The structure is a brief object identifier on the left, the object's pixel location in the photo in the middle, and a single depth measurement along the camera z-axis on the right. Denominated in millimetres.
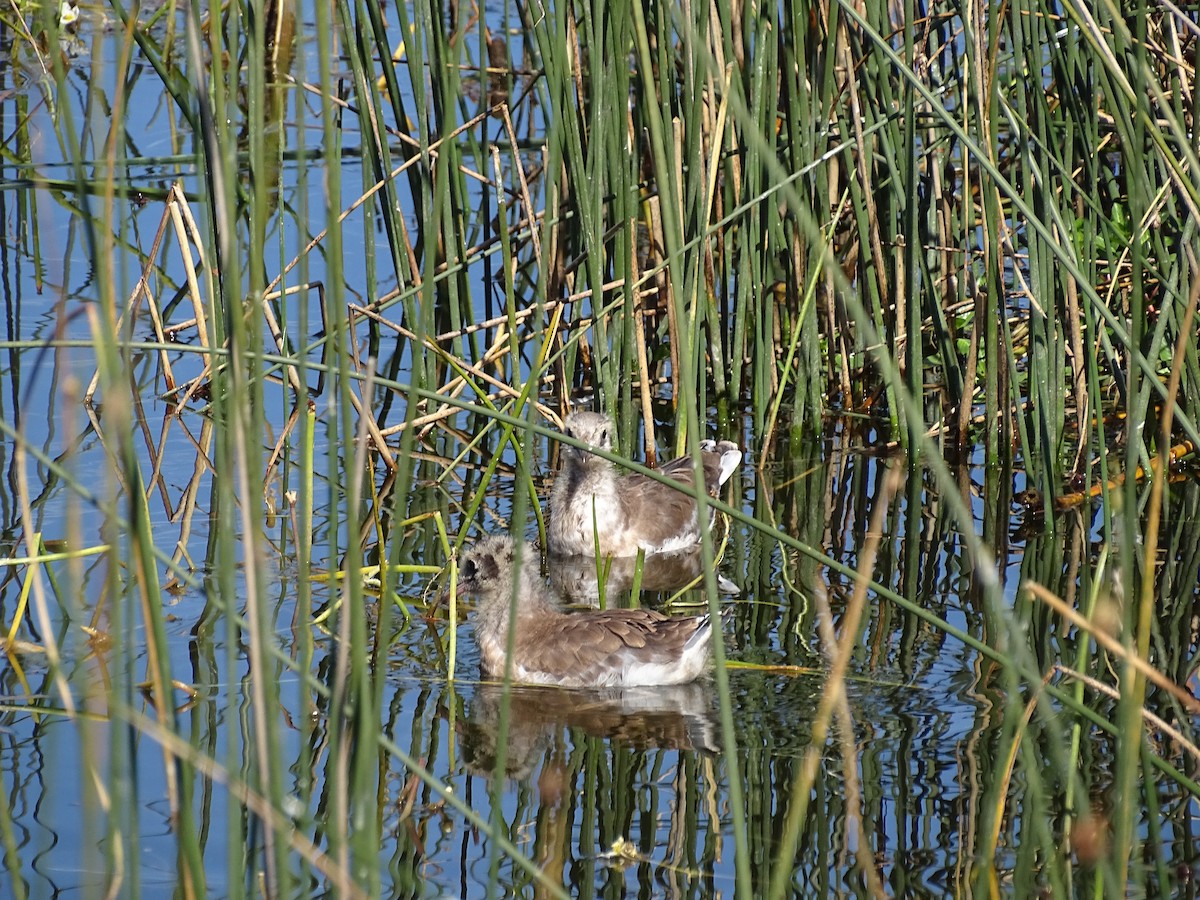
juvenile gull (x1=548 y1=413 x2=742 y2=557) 12203
